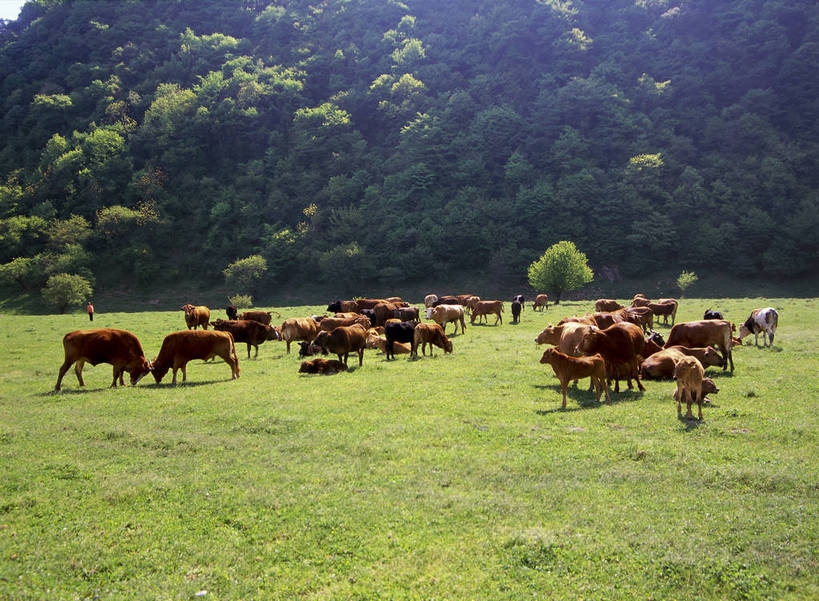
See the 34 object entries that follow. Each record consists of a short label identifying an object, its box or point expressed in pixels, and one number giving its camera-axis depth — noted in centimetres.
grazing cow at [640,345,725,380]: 1417
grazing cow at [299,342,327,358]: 1977
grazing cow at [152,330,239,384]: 1493
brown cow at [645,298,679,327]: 2752
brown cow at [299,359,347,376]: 1631
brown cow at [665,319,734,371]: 1516
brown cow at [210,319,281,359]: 2073
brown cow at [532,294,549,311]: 3678
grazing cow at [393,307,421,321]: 2634
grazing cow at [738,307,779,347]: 1900
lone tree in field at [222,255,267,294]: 6253
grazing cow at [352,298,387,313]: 2978
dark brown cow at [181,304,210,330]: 2570
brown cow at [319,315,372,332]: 2198
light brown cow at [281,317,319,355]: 2128
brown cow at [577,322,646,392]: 1306
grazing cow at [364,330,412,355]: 2048
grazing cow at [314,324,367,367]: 1698
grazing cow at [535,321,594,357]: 1484
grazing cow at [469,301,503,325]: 2992
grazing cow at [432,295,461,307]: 3540
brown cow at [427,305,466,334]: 2602
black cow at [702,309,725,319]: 2271
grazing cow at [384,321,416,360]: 2014
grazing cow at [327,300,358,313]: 3118
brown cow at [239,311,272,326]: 2569
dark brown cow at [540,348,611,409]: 1160
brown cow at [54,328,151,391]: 1380
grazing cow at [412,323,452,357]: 1912
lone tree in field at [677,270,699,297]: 5239
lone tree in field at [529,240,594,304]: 4300
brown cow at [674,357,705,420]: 1008
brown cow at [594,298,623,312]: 2945
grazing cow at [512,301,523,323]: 3009
